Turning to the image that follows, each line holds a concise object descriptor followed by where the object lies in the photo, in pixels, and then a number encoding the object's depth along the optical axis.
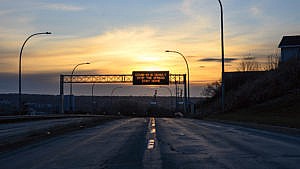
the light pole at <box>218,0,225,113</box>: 51.59
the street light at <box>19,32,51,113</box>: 52.31
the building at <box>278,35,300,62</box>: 85.69
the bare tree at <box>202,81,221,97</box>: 110.39
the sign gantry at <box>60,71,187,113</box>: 86.12
